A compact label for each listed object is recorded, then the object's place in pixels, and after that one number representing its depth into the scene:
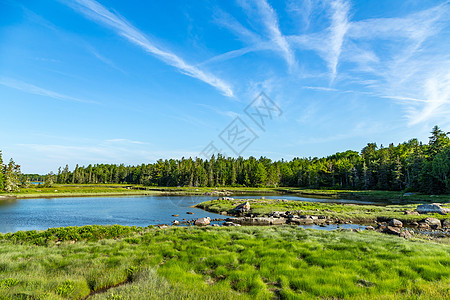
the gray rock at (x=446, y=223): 29.59
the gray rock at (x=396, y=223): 30.16
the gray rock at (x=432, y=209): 36.32
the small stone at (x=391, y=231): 23.76
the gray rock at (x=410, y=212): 36.08
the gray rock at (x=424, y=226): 28.89
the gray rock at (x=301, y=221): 33.47
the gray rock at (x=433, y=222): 29.62
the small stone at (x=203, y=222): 32.08
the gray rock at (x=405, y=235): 21.14
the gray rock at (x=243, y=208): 43.76
